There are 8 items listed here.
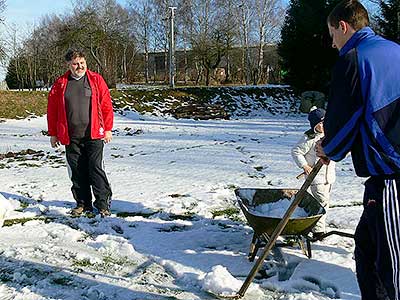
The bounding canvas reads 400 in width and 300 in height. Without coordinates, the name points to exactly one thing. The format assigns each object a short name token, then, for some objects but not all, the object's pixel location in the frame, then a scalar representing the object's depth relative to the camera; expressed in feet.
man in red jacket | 17.69
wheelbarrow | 12.37
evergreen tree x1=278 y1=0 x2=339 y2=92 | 72.74
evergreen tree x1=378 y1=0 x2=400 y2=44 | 69.87
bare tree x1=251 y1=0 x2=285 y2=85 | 120.57
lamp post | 89.71
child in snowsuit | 14.89
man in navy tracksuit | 7.45
